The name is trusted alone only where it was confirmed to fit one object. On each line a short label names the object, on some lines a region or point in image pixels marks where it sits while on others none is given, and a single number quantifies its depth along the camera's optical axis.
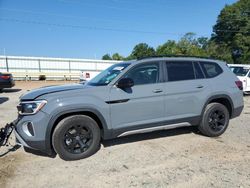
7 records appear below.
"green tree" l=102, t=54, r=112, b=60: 74.50
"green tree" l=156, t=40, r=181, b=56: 39.52
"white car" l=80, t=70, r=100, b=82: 11.70
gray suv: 3.32
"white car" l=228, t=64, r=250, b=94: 9.83
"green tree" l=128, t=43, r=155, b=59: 59.68
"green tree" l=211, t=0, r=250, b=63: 43.75
